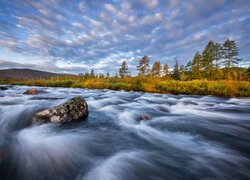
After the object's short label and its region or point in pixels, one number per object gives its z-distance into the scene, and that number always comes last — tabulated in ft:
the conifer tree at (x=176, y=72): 130.20
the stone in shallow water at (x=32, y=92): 37.02
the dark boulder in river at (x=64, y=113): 13.74
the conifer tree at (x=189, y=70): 124.55
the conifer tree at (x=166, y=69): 162.03
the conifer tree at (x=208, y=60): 109.59
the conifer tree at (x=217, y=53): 114.52
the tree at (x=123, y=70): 166.17
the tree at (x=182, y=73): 127.18
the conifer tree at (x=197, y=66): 111.94
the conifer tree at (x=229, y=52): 118.48
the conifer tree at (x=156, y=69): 148.48
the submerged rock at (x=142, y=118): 16.25
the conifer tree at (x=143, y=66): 137.48
